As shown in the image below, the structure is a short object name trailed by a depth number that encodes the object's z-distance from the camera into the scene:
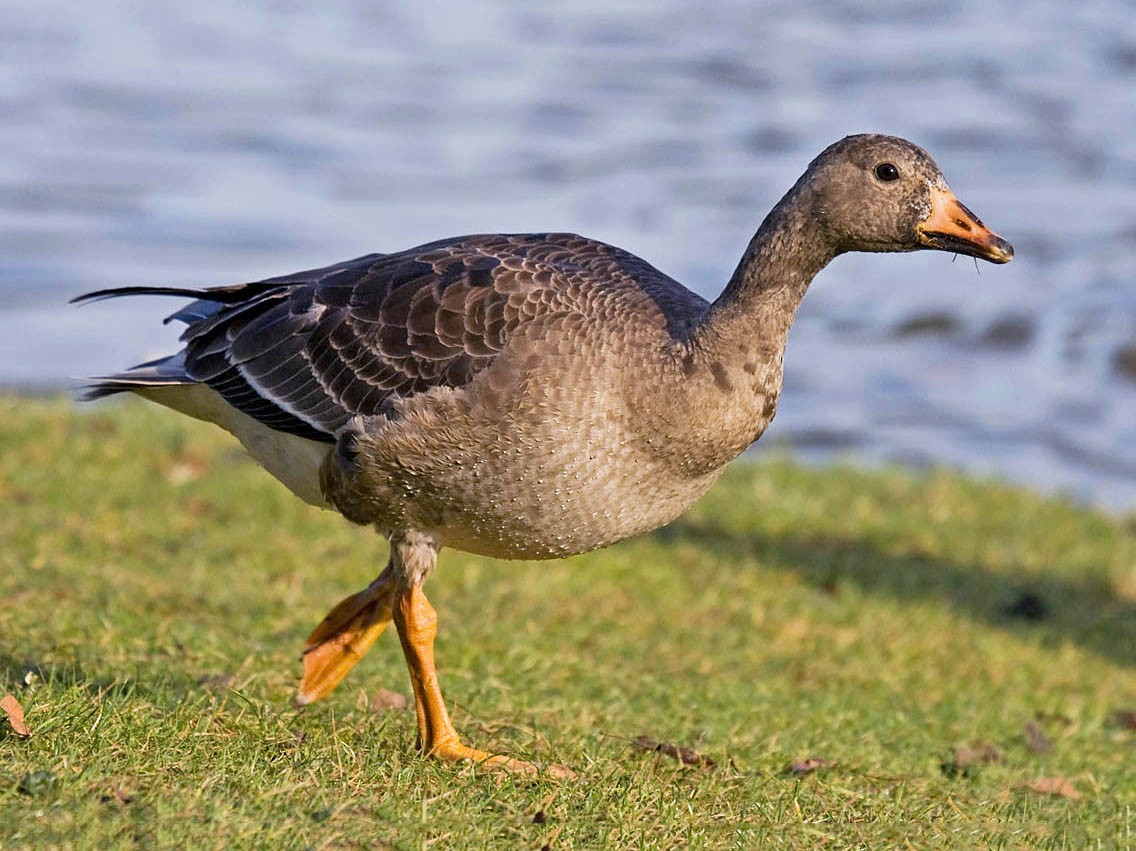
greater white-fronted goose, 10.26
